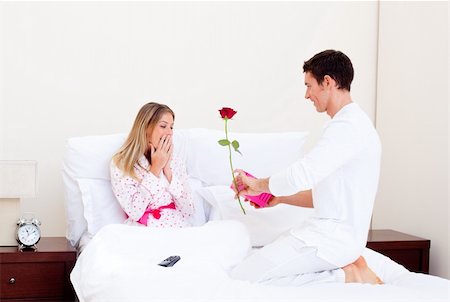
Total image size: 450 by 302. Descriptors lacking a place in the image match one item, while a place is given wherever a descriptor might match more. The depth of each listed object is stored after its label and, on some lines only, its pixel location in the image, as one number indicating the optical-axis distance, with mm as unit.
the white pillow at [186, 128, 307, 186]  3439
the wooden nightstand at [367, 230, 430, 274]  3518
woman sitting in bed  3172
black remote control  2509
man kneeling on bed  2516
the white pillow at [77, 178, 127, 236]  3240
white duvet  2162
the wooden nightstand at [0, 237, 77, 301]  3043
